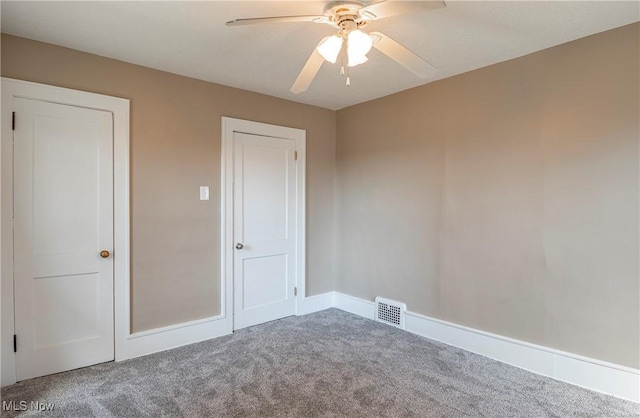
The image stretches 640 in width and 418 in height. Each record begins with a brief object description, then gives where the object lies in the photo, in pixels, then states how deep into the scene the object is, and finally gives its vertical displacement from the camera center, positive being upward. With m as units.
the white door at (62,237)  2.45 -0.22
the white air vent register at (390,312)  3.54 -1.08
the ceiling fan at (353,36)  1.79 +0.93
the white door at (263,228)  3.53 -0.22
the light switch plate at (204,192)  3.27 +0.14
